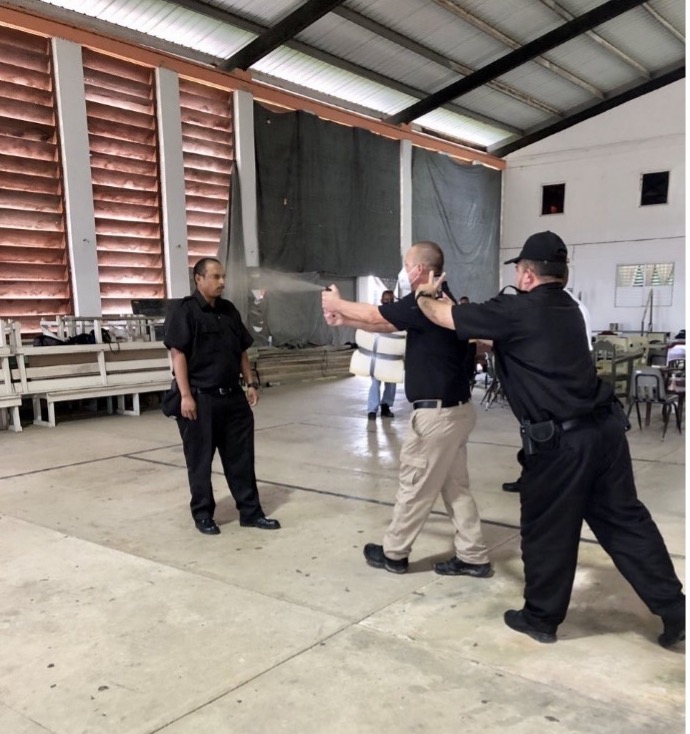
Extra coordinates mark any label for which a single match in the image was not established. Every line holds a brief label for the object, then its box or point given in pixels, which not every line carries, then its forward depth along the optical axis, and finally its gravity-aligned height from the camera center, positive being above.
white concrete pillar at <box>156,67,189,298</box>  10.11 +1.85
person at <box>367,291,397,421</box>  7.53 -1.35
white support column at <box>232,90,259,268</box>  11.30 +2.27
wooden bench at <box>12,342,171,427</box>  7.26 -0.95
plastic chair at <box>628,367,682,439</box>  6.18 -1.06
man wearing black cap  2.28 -0.60
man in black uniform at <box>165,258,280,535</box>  3.53 -0.58
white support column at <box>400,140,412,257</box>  14.99 +2.30
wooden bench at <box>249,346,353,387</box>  11.42 -1.39
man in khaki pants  2.77 -0.47
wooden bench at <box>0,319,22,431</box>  6.89 -0.87
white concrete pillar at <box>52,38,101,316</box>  8.84 +1.75
